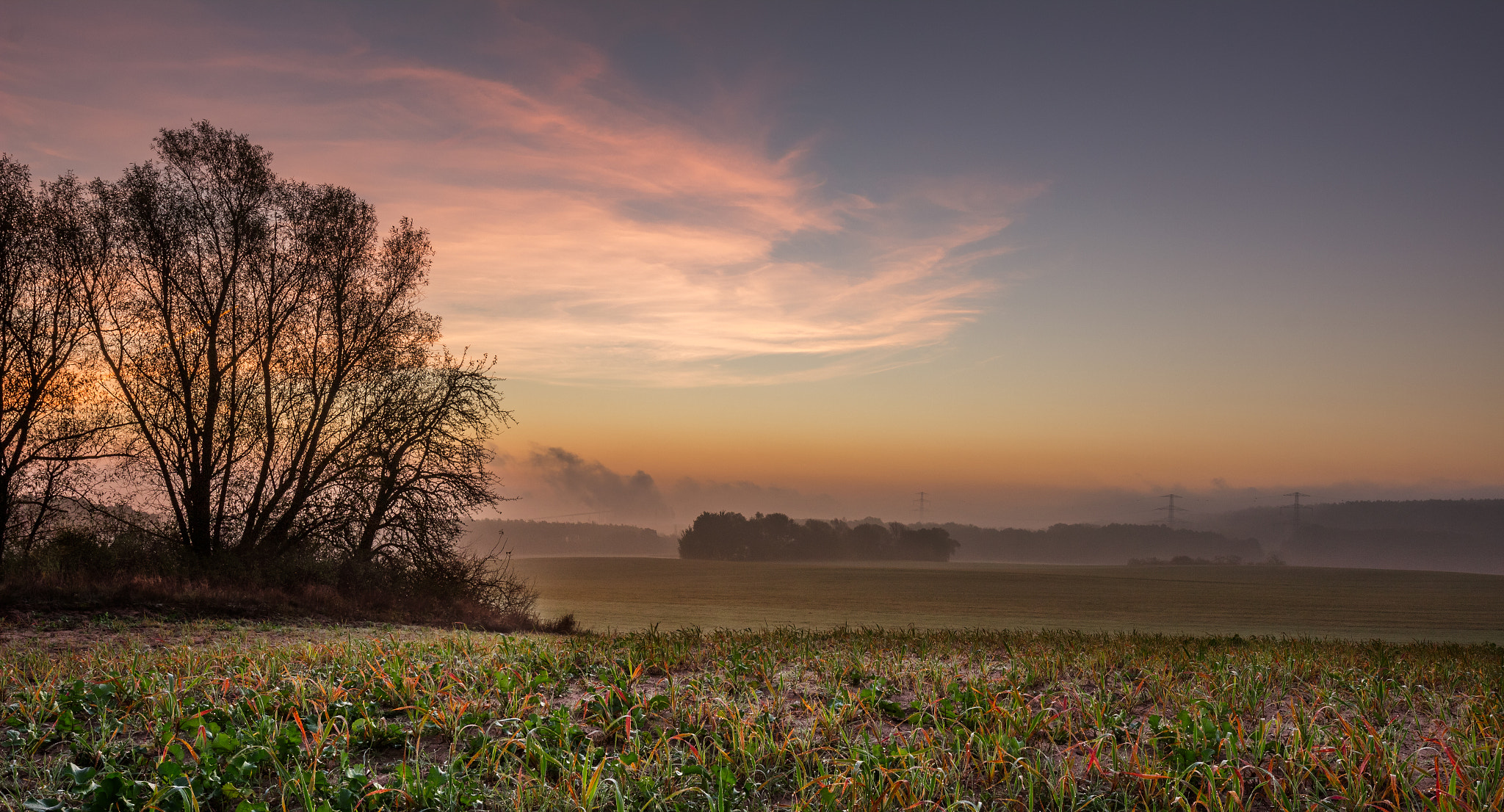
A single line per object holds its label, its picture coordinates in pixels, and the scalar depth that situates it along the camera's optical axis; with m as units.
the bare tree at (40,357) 18.45
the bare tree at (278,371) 19.58
